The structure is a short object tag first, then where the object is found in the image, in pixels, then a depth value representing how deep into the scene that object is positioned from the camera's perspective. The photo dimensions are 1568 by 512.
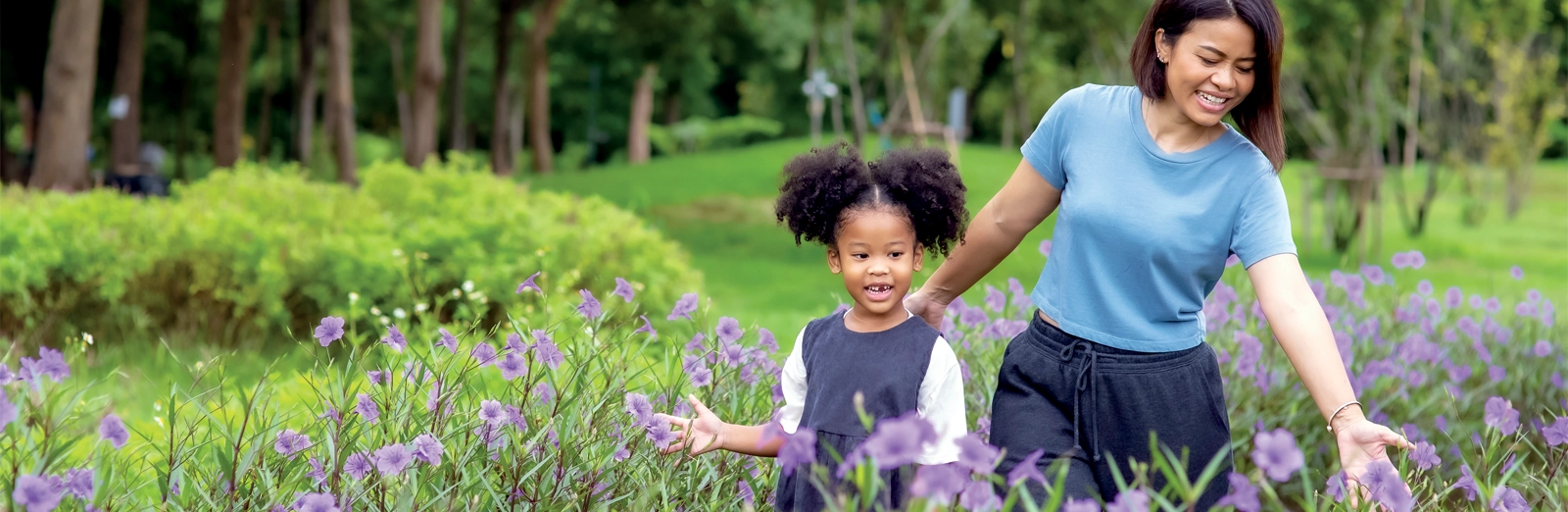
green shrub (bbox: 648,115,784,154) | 34.97
